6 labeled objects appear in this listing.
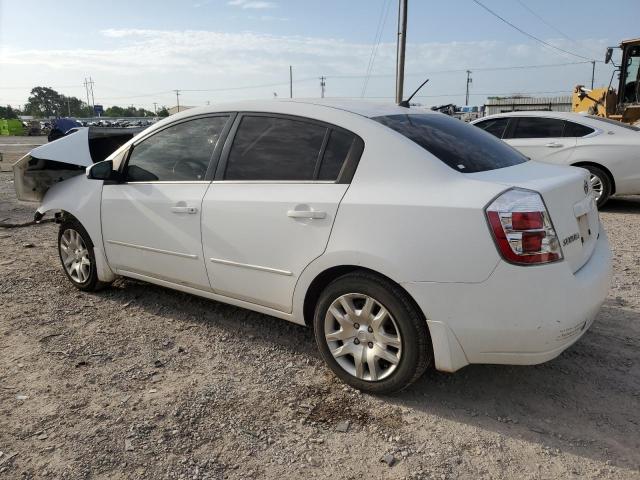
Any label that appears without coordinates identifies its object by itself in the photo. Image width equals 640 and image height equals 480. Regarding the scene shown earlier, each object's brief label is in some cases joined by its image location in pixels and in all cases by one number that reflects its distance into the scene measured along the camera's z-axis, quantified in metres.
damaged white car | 2.45
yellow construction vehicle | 13.06
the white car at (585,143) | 7.74
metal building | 27.26
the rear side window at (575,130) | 8.06
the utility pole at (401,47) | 18.71
